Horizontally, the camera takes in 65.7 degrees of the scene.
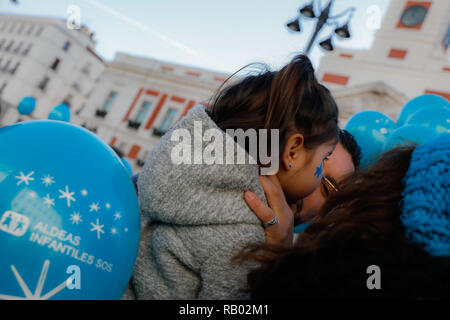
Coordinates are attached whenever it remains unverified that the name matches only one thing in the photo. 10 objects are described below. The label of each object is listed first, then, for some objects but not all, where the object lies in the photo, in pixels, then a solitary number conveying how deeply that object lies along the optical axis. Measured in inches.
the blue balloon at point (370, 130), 94.9
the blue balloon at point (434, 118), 81.5
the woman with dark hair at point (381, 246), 31.0
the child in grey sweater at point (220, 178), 43.2
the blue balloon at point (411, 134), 75.6
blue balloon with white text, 37.3
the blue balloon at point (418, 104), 93.2
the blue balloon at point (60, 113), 217.3
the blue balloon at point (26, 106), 257.1
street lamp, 232.7
